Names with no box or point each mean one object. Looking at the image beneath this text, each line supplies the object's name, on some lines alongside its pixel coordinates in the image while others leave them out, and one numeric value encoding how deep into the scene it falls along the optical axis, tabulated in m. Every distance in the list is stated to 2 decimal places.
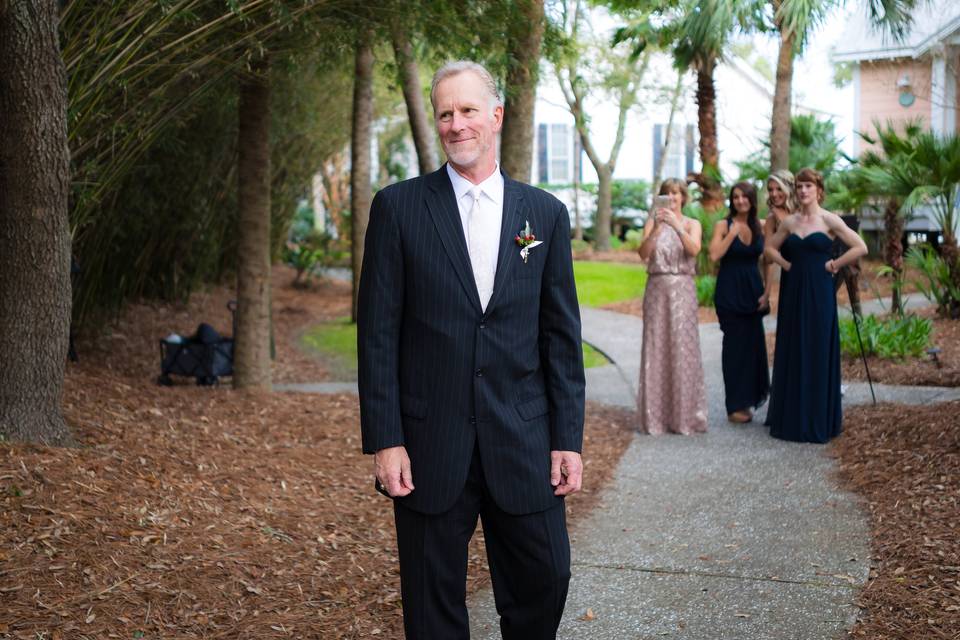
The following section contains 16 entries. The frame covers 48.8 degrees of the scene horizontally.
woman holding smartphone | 7.74
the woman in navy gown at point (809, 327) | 7.22
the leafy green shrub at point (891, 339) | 10.18
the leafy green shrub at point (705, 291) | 15.20
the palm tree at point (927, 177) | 12.02
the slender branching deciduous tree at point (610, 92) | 27.81
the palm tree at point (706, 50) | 12.79
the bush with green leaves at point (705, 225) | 16.86
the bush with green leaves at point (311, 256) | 20.33
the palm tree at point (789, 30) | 11.79
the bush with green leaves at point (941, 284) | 12.48
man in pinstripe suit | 2.74
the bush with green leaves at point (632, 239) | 28.05
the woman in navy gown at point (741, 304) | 7.98
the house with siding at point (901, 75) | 18.84
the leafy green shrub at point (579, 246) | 28.37
